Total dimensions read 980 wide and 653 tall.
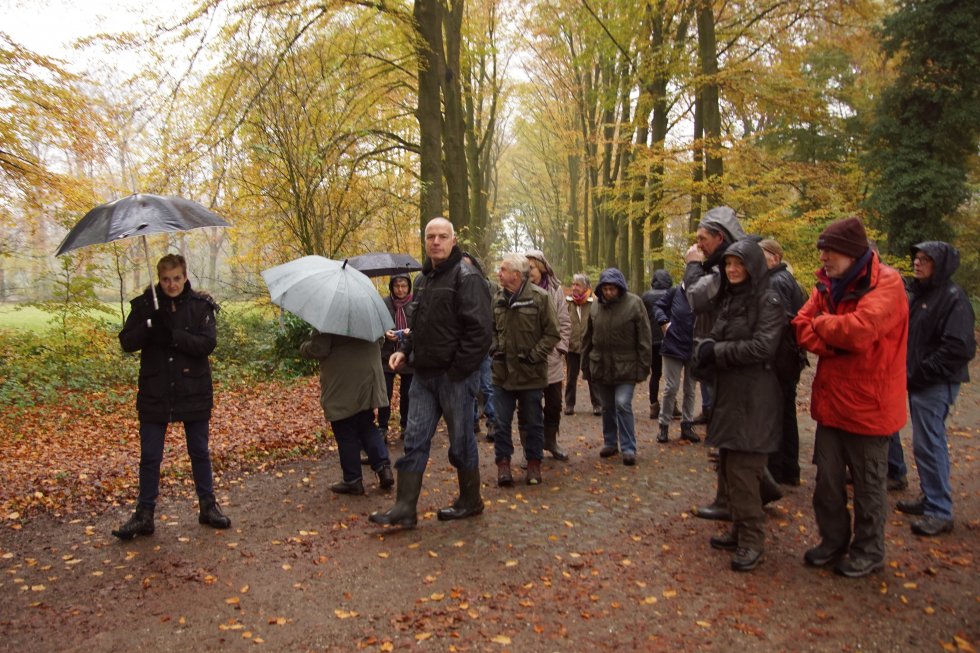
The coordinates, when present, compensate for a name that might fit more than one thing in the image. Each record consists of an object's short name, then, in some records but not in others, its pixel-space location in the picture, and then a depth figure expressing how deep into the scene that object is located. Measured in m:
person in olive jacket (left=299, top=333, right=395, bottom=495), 5.51
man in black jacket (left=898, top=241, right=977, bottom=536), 4.73
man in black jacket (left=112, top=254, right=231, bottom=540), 4.62
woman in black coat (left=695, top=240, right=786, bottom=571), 4.04
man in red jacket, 3.81
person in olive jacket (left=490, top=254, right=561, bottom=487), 5.91
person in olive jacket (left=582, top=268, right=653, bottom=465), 6.69
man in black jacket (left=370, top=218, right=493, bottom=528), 4.70
